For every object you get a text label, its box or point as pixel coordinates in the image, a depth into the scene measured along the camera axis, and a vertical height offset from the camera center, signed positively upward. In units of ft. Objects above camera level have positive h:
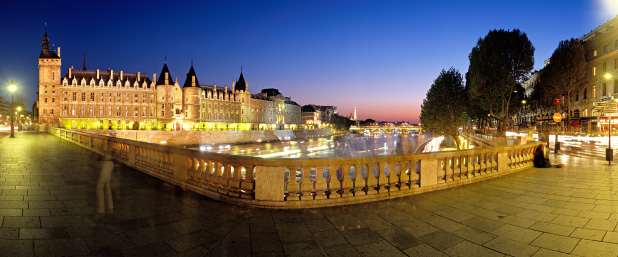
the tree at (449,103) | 136.26 +10.84
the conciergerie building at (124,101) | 257.96 +22.00
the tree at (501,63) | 102.12 +22.01
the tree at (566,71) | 121.60 +23.02
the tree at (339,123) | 565.94 +4.81
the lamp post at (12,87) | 91.08 +11.00
